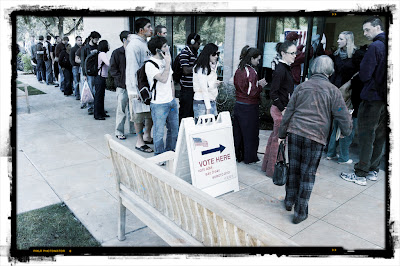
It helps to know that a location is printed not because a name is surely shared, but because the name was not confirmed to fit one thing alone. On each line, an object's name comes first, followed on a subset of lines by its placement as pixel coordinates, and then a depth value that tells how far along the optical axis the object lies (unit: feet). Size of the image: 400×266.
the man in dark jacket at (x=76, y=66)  34.01
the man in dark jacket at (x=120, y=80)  21.24
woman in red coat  16.53
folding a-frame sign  13.19
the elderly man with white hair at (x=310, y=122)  11.39
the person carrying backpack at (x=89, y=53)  26.11
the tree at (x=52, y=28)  74.51
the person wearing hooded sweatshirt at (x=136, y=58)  18.07
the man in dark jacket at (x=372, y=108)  14.47
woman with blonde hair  17.57
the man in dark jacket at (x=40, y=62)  45.97
